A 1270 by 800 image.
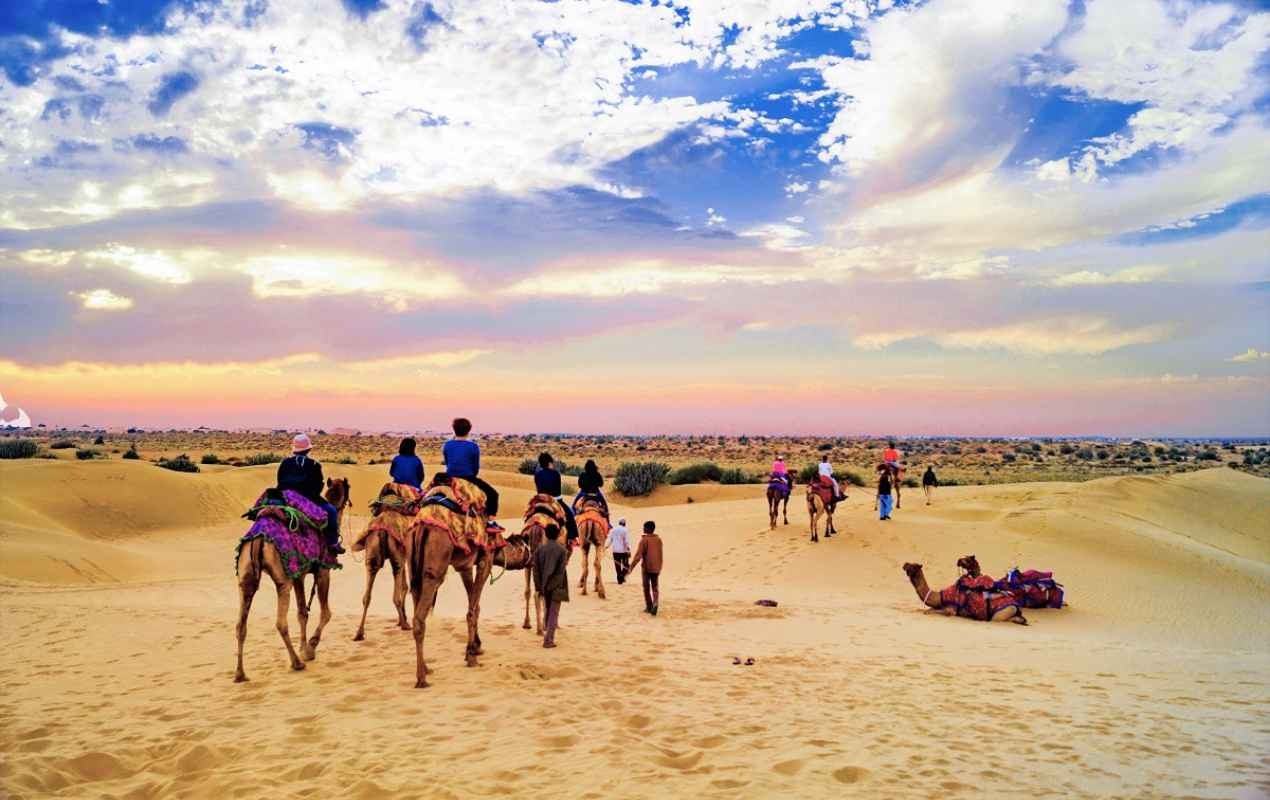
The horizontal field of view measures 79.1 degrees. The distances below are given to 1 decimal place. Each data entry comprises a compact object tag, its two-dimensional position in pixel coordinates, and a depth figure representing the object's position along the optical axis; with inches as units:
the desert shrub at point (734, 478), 1862.7
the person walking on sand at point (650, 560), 625.3
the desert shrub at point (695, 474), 1818.4
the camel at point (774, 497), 1051.8
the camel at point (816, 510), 963.3
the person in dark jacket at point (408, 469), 489.7
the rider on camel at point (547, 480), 593.9
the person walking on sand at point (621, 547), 734.5
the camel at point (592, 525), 688.4
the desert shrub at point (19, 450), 1721.2
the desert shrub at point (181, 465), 1732.4
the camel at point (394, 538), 459.8
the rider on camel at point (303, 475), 432.1
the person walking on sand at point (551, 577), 478.9
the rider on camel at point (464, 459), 445.4
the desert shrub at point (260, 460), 2014.0
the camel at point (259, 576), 395.2
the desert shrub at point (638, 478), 1718.8
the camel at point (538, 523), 515.8
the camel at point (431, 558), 391.5
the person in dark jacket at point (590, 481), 692.1
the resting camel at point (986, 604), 655.8
